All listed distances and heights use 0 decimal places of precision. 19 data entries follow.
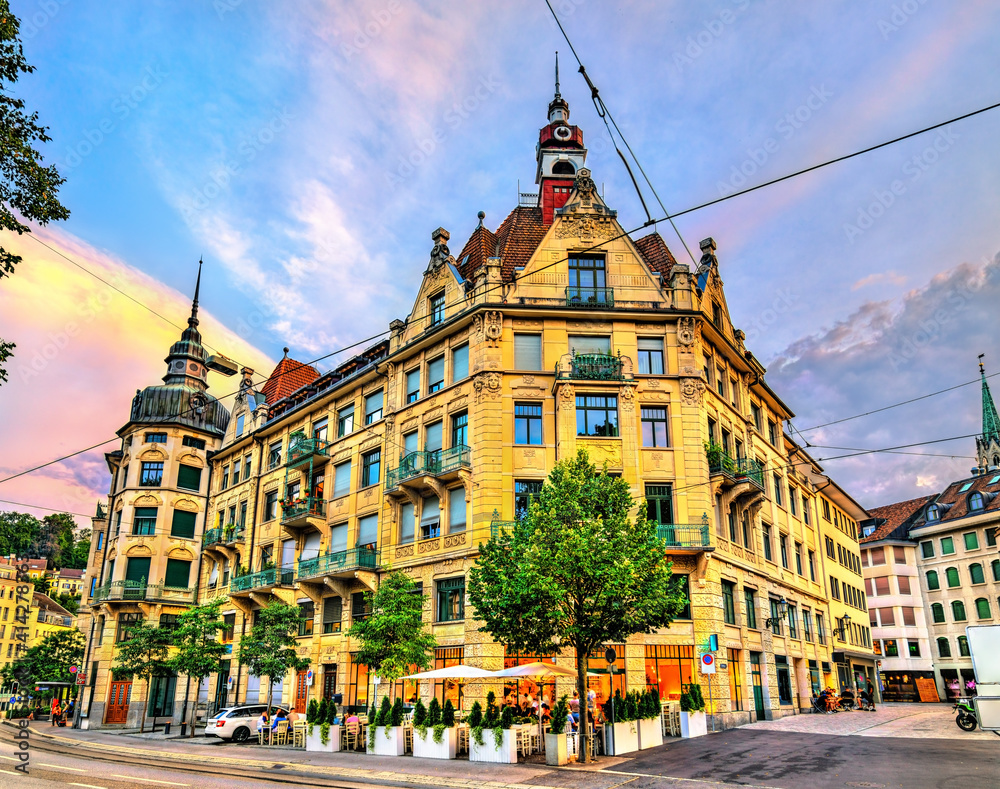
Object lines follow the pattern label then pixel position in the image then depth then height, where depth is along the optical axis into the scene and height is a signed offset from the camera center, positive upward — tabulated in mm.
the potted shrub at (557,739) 19859 -2361
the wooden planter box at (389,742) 23484 -2907
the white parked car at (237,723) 31359 -3125
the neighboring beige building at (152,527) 45406 +7269
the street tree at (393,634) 27234 +376
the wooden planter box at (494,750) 20766 -2774
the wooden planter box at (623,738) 21078 -2486
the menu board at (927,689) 51375 -2802
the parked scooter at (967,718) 25406 -2289
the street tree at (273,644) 32281 +23
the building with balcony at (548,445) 29750 +8364
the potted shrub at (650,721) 22281 -2150
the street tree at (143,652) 38812 -386
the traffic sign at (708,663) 25719 -556
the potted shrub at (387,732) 23562 -2625
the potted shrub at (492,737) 20844 -2436
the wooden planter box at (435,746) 22172 -2862
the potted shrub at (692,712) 24625 -2051
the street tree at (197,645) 36312 +61
